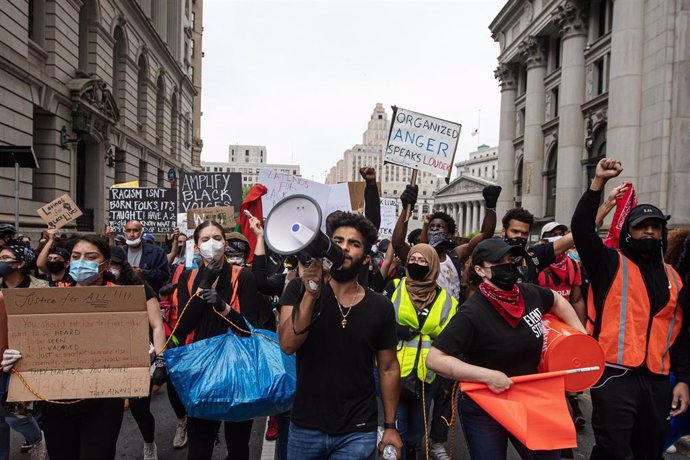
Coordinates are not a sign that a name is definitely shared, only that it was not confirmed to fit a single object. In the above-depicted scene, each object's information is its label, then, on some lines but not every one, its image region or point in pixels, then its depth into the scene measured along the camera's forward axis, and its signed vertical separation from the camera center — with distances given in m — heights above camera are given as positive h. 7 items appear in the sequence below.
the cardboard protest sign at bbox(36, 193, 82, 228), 6.83 +0.00
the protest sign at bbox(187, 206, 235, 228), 7.23 +0.02
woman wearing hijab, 3.72 -0.79
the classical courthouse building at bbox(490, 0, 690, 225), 16.36 +5.76
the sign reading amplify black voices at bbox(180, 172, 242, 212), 8.48 +0.45
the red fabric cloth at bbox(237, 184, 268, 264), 4.88 +0.10
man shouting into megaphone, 2.45 -0.69
